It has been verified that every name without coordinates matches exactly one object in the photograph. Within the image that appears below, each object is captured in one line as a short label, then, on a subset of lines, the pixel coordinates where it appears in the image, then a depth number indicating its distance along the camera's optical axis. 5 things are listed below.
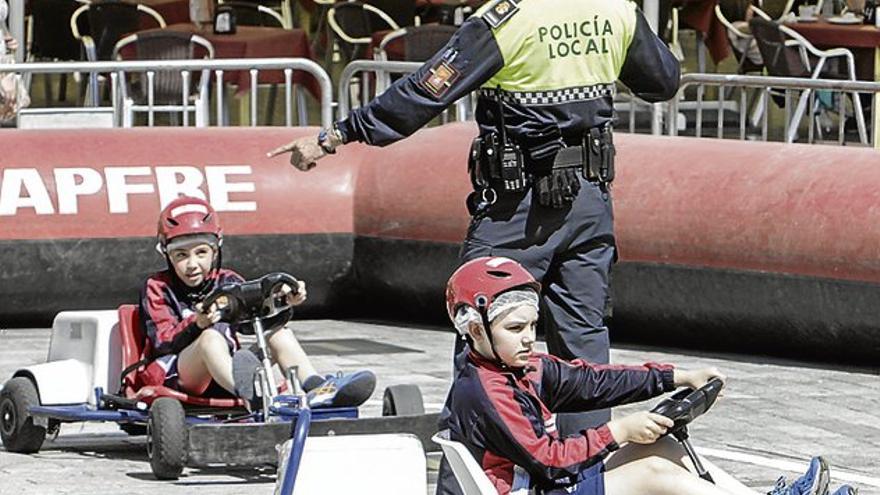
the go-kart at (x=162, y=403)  15.51
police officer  13.98
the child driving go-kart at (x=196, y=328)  16.38
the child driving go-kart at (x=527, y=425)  11.45
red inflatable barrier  21.24
